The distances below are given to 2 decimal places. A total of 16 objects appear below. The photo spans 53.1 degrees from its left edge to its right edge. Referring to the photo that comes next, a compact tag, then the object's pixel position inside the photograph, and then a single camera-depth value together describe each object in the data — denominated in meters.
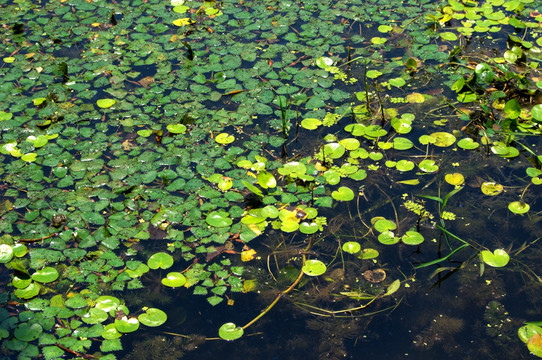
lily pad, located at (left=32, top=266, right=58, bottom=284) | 2.71
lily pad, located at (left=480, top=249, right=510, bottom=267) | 2.72
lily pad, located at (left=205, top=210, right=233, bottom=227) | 2.93
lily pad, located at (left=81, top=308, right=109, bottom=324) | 2.55
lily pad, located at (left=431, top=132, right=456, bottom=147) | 3.37
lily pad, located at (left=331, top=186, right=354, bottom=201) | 3.05
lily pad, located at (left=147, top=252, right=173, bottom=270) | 2.77
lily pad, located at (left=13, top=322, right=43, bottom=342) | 2.48
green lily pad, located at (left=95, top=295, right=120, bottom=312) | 2.60
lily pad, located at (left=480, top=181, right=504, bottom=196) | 3.08
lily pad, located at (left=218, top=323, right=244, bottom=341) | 2.50
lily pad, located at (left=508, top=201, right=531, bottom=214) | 2.97
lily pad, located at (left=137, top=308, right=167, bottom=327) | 2.56
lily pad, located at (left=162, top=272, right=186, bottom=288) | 2.70
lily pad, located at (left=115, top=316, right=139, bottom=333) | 2.52
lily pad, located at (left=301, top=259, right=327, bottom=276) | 2.72
